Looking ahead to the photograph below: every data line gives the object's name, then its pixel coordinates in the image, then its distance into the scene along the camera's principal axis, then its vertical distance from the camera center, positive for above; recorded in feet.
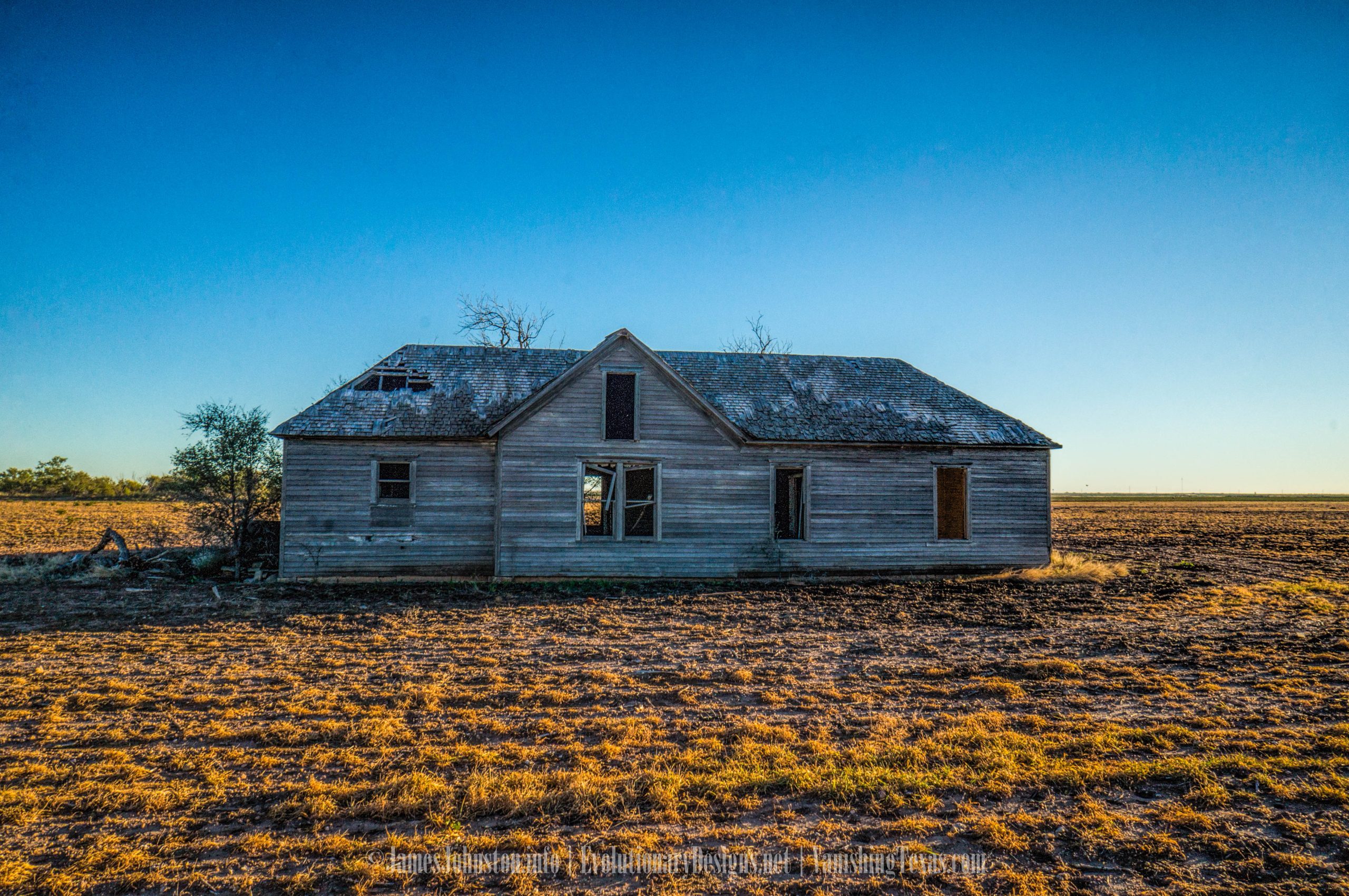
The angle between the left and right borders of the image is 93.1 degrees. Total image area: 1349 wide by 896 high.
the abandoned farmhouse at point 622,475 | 50.60 -0.36
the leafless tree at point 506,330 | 96.22 +20.97
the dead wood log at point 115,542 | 53.36 -7.53
